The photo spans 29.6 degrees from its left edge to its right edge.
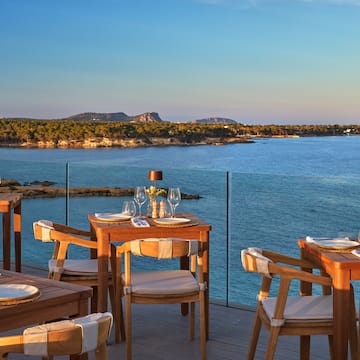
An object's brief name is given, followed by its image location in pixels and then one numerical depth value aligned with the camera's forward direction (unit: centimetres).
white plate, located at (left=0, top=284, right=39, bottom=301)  246
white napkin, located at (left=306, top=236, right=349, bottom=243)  367
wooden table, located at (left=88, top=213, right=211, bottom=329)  414
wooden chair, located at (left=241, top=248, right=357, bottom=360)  313
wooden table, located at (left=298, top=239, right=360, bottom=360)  316
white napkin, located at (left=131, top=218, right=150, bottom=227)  421
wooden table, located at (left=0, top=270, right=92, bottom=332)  240
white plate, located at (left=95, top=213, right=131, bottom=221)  435
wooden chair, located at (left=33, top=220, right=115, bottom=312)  413
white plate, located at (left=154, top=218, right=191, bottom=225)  424
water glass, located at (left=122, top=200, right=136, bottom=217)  452
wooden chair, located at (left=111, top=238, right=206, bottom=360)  358
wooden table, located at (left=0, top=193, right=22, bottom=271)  550
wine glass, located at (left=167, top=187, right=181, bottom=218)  449
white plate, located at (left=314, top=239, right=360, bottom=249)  347
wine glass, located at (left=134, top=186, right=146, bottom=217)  454
